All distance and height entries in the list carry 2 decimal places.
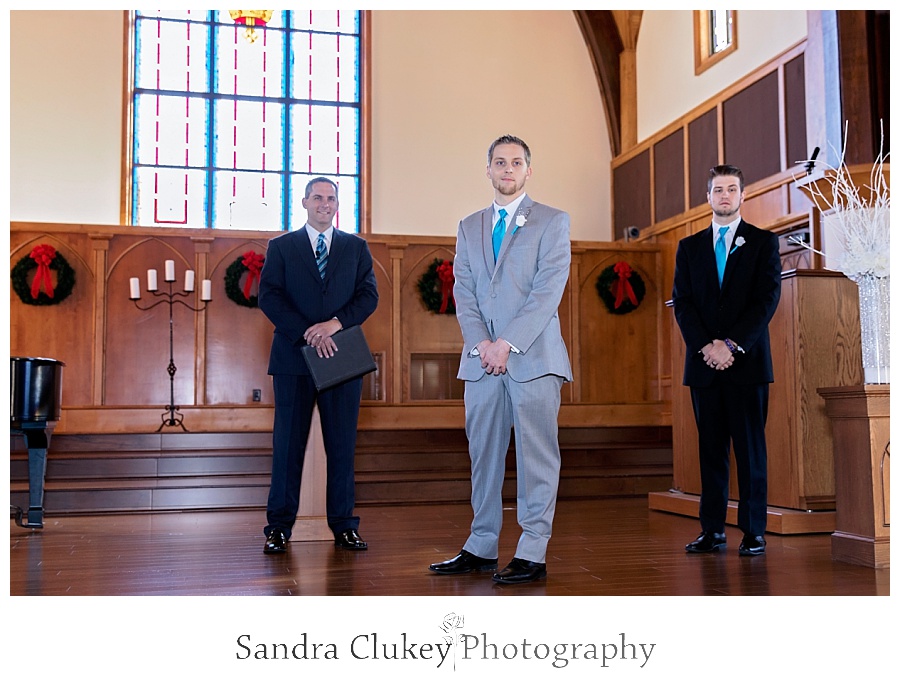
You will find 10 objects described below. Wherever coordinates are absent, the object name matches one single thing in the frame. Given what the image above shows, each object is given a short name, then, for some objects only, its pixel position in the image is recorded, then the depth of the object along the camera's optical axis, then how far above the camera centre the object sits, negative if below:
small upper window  8.91 +3.45
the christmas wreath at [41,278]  7.83 +0.87
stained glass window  10.03 +2.98
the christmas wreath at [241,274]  8.23 +0.91
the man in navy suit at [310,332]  3.98 +0.19
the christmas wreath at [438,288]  8.64 +0.84
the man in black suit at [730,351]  3.76 +0.10
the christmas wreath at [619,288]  9.11 +0.87
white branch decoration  3.57 +0.53
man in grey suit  3.01 +0.08
